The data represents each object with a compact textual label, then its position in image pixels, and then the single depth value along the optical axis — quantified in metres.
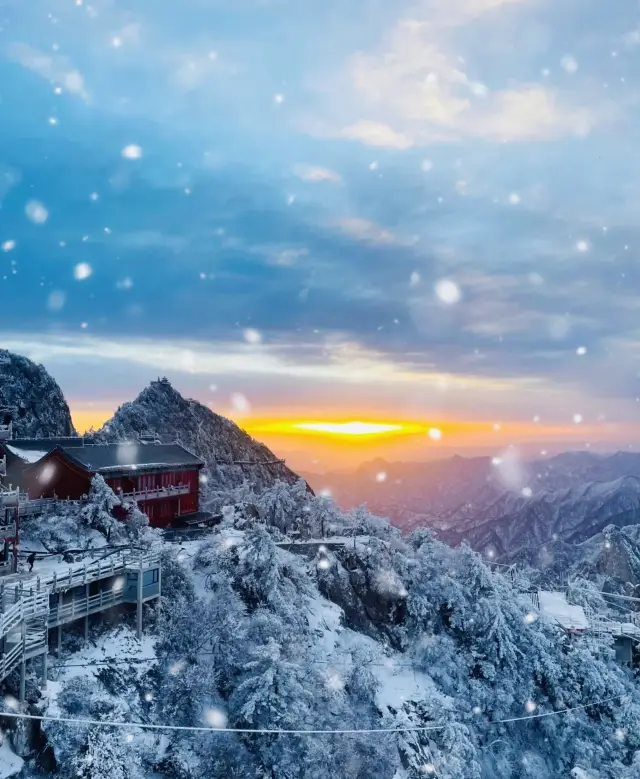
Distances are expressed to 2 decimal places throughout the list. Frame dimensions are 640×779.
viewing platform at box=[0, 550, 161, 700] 23.75
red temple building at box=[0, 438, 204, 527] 46.00
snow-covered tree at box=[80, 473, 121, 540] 40.91
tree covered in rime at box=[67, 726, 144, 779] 23.05
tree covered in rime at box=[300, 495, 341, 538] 48.56
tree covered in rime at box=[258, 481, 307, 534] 51.44
